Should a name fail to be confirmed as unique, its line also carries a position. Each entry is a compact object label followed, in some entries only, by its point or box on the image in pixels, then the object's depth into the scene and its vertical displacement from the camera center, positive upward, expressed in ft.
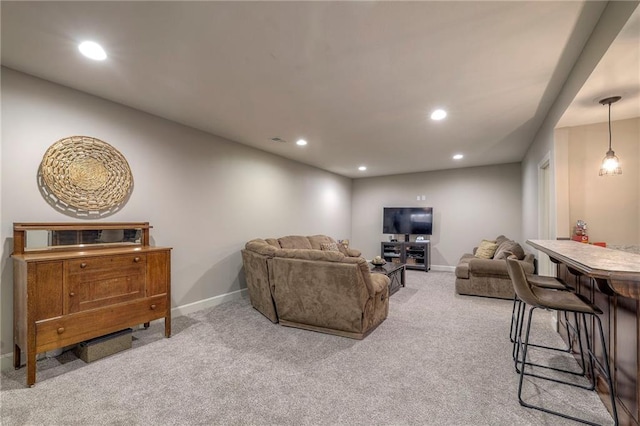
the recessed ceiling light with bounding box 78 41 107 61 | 6.86 +4.03
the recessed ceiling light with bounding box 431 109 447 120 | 10.75 +3.85
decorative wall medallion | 8.68 +1.20
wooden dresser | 7.13 -1.98
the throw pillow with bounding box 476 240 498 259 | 16.99 -2.17
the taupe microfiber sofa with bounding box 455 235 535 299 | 14.51 -3.20
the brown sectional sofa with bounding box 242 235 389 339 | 9.45 -2.68
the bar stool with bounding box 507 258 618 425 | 5.73 -1.85
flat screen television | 23.09 -0.49
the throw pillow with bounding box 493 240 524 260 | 14.15 -1.84
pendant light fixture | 7.91 +1.47
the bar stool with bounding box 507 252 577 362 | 7.68 -1.91
